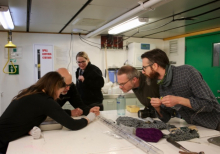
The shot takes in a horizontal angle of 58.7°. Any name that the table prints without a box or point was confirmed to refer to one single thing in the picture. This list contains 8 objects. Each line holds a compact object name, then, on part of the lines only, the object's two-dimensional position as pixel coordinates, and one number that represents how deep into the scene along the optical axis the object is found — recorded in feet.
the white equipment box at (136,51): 15.04
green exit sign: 12.98
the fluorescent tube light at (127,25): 9.56
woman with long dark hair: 4.96
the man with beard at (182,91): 5.13
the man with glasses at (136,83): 7.22
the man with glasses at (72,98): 7.47
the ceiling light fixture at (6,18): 7.51
